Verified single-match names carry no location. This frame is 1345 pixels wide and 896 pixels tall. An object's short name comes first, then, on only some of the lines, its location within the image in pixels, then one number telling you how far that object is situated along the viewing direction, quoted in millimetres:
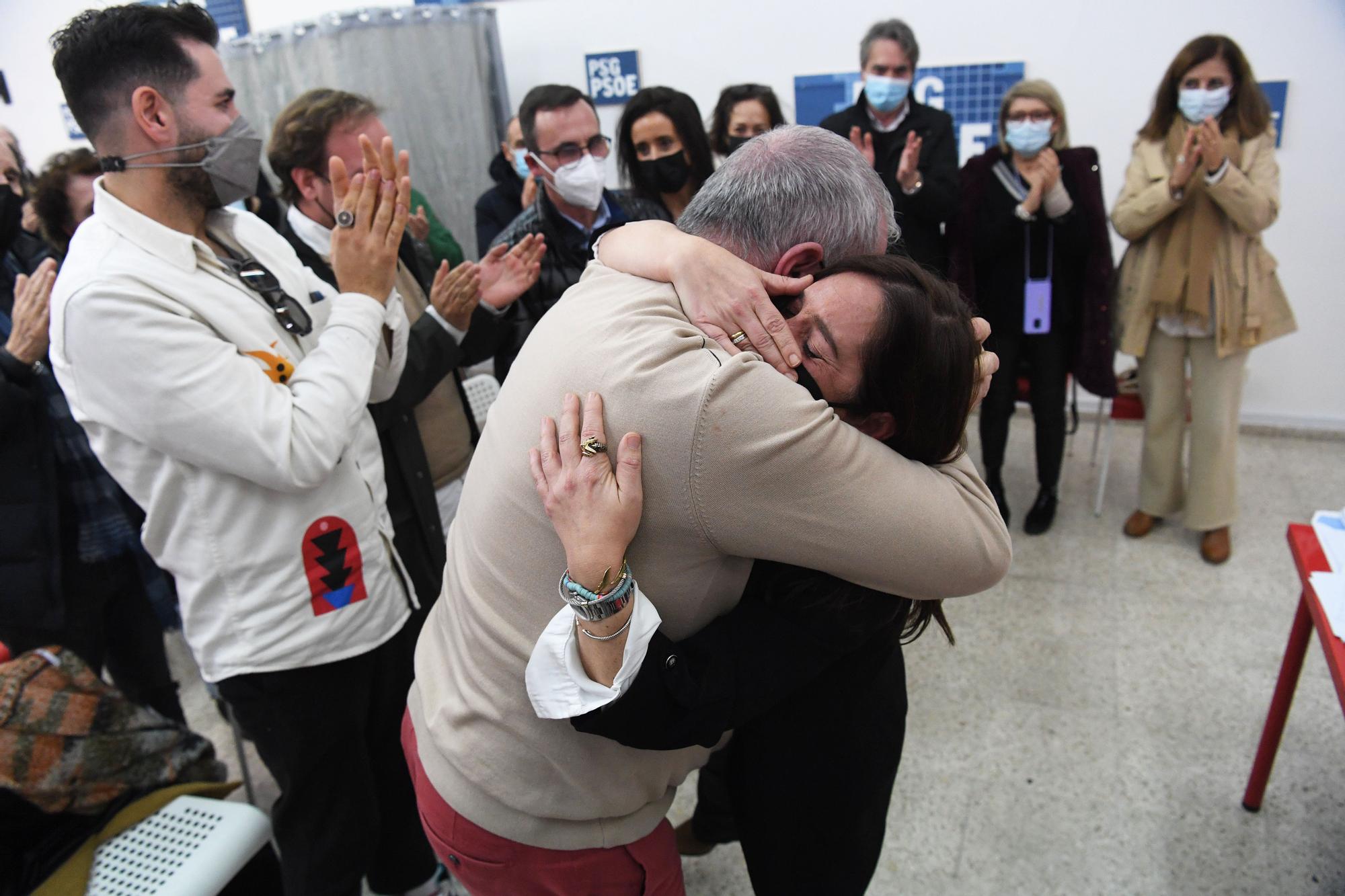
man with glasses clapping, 2318
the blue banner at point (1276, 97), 3660
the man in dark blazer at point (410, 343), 1882
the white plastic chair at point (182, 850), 1330
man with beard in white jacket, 1247
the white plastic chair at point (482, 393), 2453
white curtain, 4312
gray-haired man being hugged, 831
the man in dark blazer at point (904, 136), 3088
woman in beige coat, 2812
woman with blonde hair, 3059
